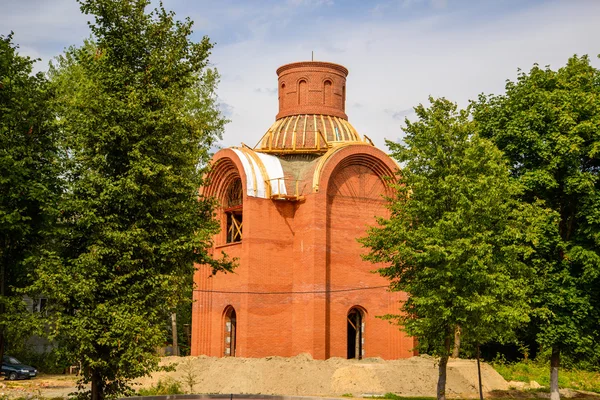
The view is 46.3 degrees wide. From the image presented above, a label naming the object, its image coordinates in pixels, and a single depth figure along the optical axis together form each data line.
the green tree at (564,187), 23.27
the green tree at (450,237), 18.75
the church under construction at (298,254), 29.86
